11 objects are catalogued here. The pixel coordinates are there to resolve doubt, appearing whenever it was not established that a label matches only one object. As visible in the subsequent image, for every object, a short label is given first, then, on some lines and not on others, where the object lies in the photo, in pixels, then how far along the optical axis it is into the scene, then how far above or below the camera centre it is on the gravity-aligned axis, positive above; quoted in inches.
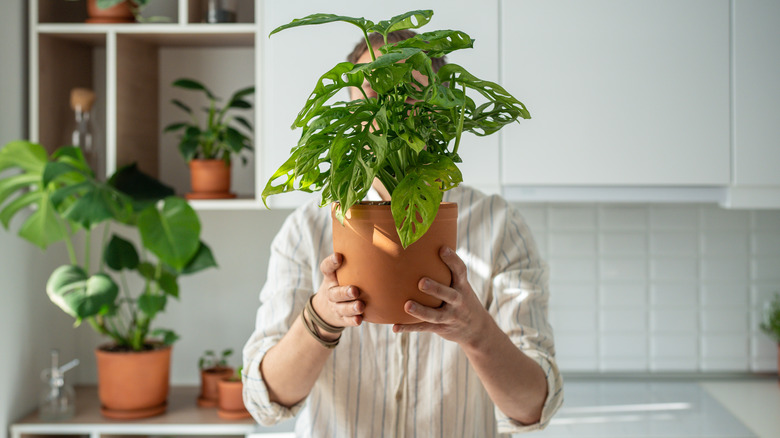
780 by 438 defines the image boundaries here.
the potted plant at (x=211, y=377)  74.7 -18.4
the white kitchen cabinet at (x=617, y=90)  68.3 +11.9
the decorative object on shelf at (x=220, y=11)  72.3 +20.9
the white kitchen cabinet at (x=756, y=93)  68.7 +11.7
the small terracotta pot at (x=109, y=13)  71.9 +20.6
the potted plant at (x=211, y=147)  71.7 +6.5
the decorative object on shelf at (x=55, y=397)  71.4 -19.7
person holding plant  41.5 -9.2
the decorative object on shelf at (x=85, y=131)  75.4 +8.6
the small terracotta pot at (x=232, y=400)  71.4 -20.0
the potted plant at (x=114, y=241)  64.4 -3.3
